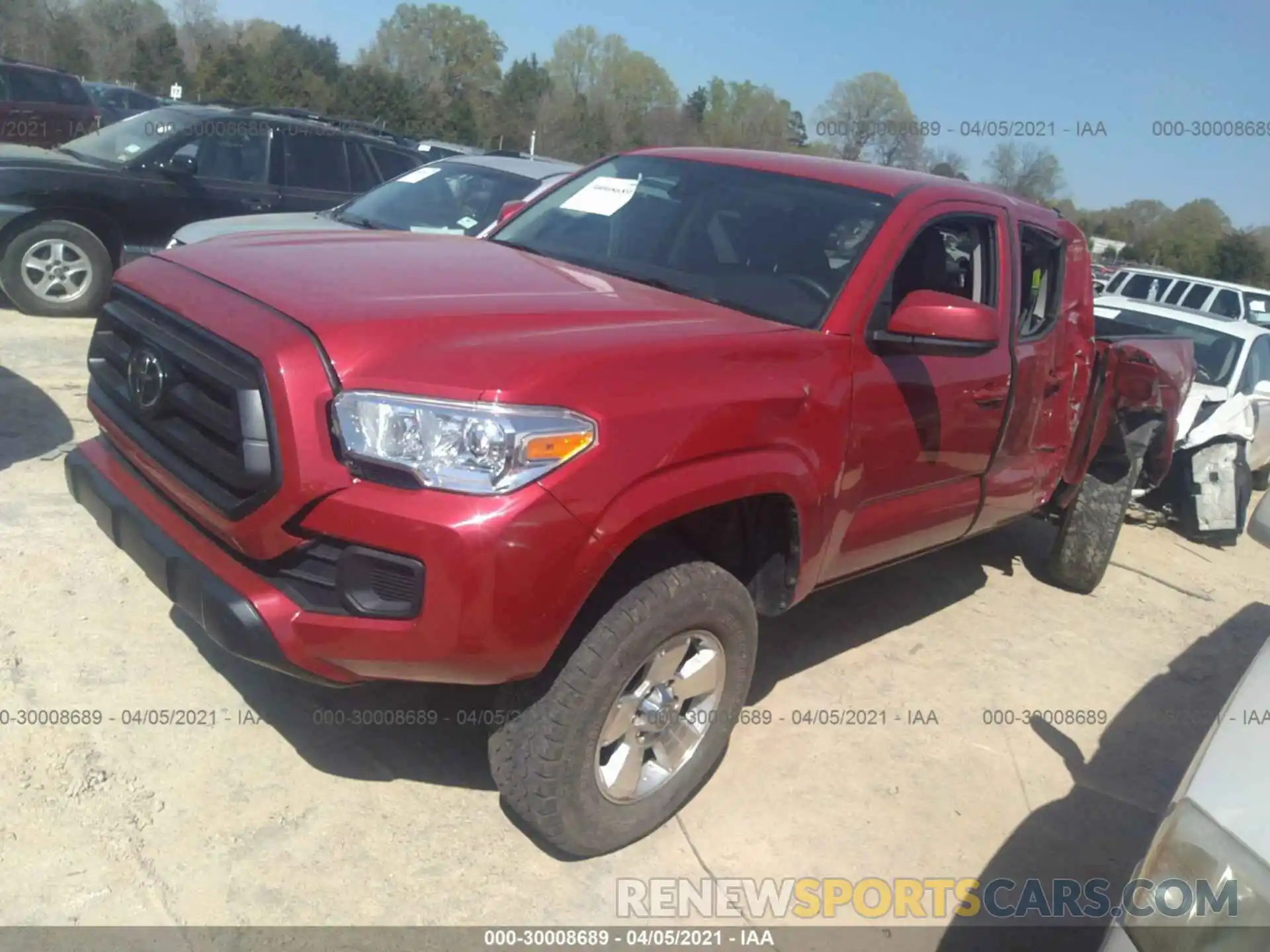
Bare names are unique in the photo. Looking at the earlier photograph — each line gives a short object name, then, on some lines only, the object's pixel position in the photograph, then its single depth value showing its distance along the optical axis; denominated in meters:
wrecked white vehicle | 7.52
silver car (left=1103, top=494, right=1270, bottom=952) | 1.87
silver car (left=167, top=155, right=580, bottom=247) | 7.50
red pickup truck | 2.49
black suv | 7.78
